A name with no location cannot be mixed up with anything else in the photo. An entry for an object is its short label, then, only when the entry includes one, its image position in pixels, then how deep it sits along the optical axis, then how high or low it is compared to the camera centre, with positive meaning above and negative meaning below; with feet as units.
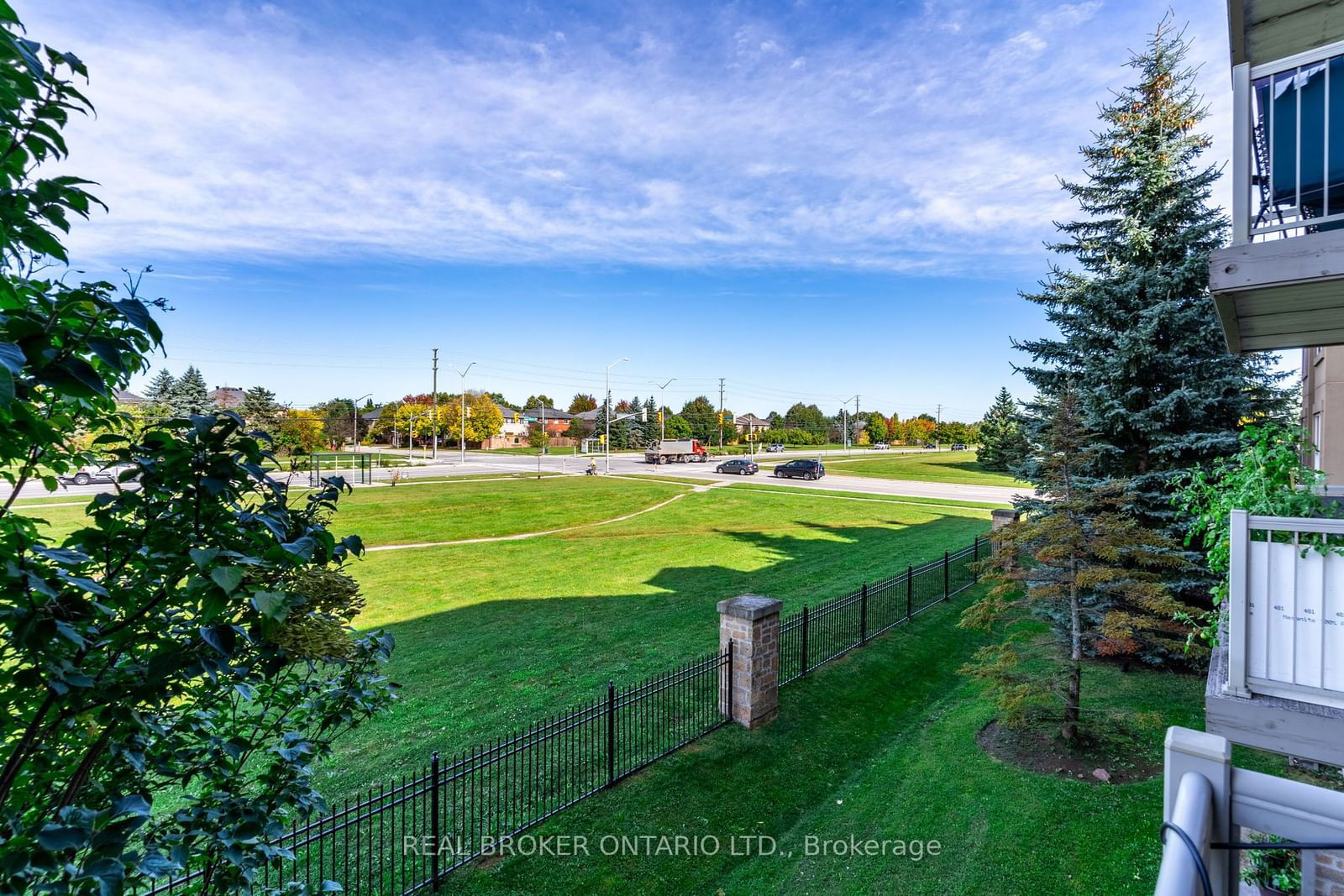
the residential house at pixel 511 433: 290.97 +2.75
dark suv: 131.64 -7.24
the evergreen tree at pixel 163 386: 125.21 +11.89
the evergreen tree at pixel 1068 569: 22.90 -5.15
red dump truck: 185.96 -4.72
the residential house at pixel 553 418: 328.29 +10.88
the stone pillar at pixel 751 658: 25.17 -9.08
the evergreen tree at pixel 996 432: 126.11 +1.20
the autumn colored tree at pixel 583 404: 391.65 +21.81
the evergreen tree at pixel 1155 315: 31.68 +6.44
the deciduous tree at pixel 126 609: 5.02 -1.69
